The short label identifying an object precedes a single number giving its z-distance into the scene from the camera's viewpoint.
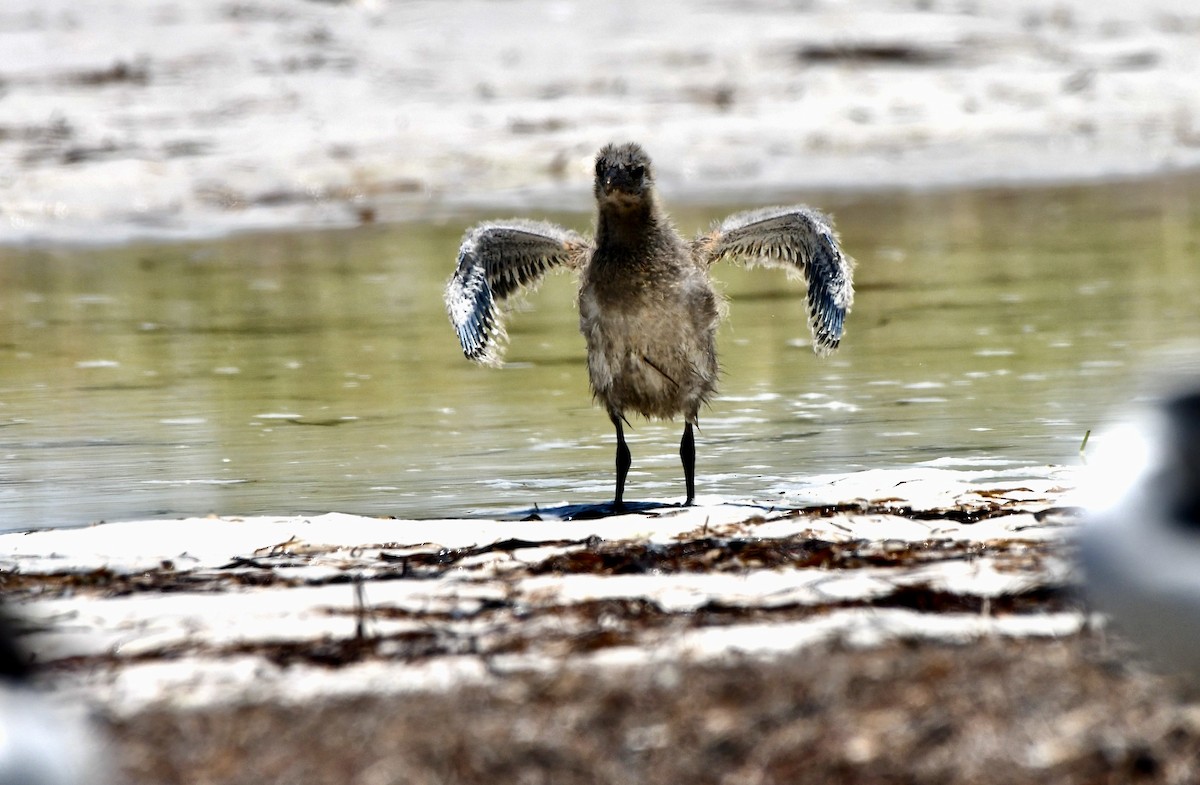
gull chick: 14.60
